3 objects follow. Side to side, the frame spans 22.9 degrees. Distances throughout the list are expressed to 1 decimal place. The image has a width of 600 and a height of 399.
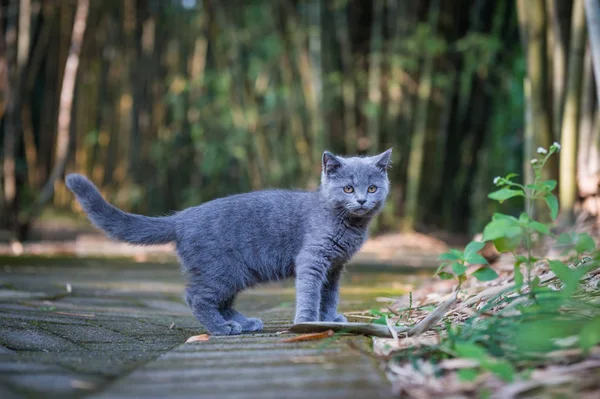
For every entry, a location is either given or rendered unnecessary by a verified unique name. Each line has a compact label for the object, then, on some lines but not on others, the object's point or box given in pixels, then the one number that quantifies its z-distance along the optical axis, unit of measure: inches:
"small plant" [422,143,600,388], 58.2
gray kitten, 72.3
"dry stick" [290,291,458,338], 65.1
